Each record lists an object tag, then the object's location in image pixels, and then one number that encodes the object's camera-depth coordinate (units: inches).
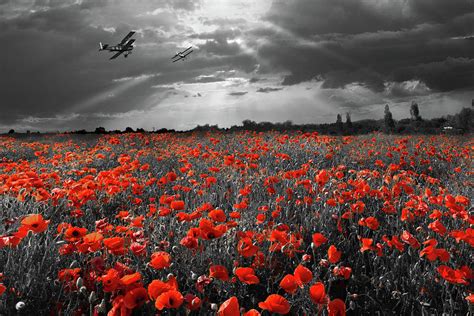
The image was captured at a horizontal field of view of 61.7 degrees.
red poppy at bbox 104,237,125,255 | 79.7
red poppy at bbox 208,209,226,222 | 102.6
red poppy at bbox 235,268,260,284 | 76.4
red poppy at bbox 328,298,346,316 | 72.7
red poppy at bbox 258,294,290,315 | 63.3
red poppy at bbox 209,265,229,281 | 80.0
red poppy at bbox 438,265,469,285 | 85.9
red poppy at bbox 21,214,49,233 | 86.6
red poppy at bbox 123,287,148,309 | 69.5
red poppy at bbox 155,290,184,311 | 63.0
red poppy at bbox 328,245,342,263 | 89.2
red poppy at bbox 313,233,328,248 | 97.9
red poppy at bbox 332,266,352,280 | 93.5
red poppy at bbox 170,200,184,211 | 110.4
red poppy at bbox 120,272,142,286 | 69.6
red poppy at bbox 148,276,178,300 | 65.2
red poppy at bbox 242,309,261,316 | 60.2
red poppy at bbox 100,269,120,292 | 71.9
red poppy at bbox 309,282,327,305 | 69.4
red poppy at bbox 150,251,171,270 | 78.7
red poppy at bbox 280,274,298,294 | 74.0
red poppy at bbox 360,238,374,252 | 102.6
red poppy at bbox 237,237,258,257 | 92.4
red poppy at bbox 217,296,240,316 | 60.7
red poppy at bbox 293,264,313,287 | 73.2
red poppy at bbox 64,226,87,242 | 87.8
